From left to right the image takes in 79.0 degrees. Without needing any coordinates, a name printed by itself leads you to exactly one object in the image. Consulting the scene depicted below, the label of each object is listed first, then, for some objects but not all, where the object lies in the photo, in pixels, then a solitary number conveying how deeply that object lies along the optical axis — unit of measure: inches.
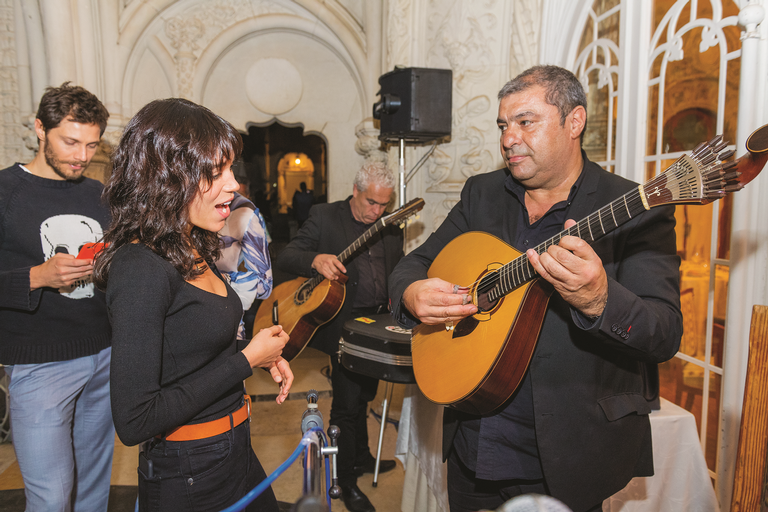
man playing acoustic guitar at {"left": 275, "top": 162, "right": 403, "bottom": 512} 115.6
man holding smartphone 71.2
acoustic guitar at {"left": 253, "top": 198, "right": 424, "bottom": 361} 116.6
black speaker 145.6
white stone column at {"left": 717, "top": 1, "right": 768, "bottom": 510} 68.9
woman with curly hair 42.5
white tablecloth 75.4
